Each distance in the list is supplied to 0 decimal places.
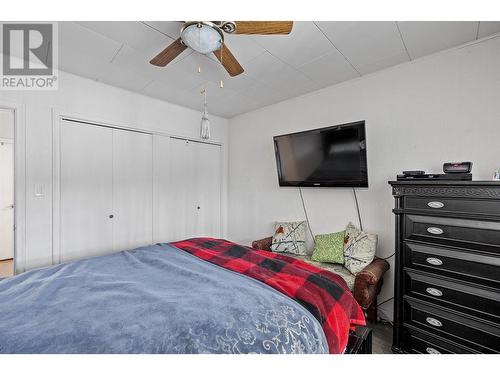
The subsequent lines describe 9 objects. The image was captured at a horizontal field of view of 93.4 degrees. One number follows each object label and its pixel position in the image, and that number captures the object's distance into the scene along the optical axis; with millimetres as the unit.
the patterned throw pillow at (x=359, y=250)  2254
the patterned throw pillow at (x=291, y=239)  2944
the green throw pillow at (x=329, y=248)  2475
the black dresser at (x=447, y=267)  1463
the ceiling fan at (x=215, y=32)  1374
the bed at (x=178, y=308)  896
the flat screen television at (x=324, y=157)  2379
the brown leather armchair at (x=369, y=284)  1990
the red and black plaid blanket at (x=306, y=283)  1171
